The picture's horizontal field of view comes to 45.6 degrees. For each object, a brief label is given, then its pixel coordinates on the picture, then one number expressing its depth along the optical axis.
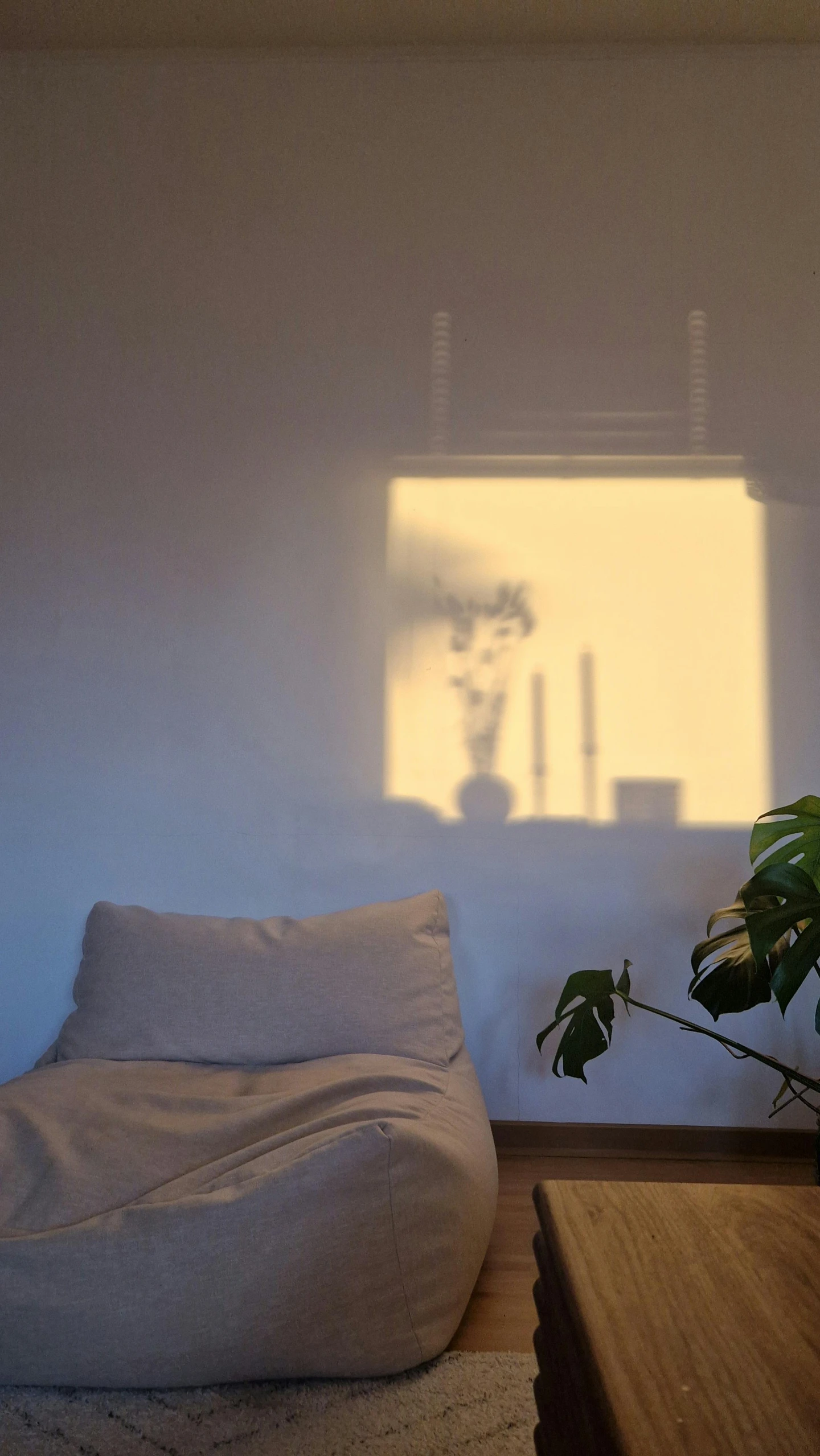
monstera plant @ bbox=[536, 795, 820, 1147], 1.70
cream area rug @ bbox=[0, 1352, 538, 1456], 1.37
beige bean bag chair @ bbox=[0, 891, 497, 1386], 1.44
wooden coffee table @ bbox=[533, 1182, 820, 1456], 0.58
